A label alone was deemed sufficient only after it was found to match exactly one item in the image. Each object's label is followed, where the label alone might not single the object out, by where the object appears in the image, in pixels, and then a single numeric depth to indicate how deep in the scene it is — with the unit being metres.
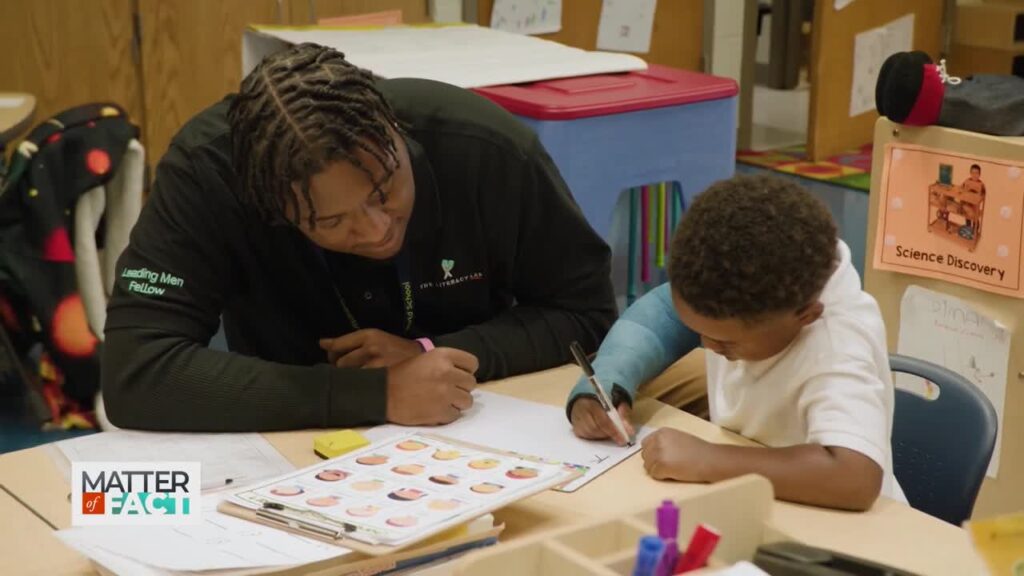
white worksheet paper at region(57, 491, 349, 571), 1.09
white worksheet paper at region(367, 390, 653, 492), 1.38
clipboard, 1.11
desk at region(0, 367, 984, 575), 1.18
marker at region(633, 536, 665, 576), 0.84
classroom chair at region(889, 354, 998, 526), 1.54
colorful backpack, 2.89
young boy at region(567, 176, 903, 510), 1.25
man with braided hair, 1.48
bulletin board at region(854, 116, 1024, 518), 2.16
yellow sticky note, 1.40
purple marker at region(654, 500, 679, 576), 0.85
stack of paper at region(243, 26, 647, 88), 2.83
